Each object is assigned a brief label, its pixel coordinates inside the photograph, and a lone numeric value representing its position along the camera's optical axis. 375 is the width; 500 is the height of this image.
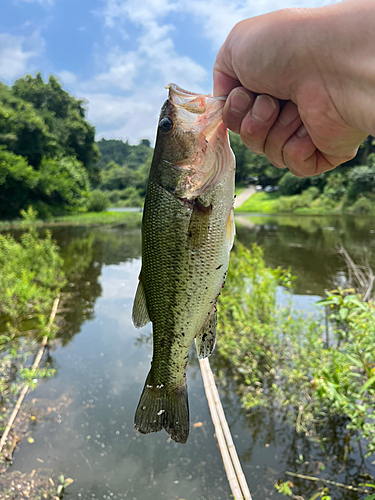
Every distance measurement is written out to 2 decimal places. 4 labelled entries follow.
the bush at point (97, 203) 38.57
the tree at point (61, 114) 36.31
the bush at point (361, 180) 29.97
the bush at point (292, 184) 39.19
